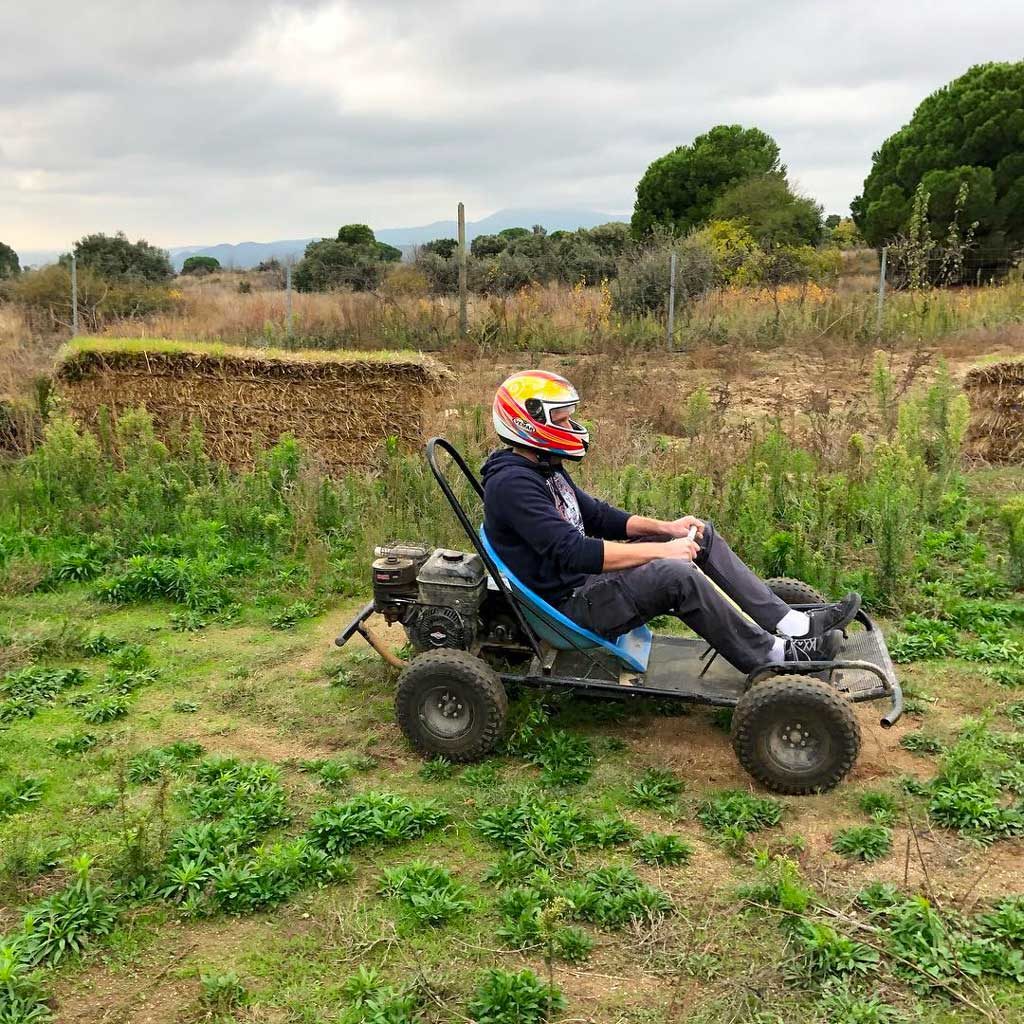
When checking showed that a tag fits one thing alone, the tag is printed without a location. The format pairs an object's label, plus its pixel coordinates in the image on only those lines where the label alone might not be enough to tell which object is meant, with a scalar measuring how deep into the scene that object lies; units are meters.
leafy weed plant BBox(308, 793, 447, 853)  4.14
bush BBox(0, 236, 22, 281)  29.89
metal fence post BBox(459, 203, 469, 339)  17.23
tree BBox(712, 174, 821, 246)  25.75
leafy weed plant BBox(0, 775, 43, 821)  4.43
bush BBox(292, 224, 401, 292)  27.30
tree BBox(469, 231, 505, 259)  34.66
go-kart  4.38
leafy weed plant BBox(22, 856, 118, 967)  3.49
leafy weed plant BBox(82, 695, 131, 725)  5.31
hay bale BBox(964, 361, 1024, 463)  10.09
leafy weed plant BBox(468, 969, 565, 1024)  3.14
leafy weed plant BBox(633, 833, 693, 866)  3.98
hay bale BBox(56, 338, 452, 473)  10.01
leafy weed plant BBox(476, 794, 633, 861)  4.05
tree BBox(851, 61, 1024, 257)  26.06
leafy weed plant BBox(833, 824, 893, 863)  3.96
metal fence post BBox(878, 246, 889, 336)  16.50
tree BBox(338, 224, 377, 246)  36.66
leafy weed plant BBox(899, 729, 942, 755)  4.84
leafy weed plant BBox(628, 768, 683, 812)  4.41
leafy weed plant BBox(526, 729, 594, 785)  4.62
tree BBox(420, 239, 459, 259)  33.36
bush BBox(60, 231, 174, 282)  29.78
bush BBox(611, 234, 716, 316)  18.91
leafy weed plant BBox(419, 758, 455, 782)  4.71
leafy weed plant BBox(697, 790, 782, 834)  4.22
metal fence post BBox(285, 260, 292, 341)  17.04
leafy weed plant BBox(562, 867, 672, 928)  3.62
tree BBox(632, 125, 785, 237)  31.33
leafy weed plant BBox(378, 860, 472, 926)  3.65
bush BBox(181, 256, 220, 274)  48.88
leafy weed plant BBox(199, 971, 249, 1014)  3.24
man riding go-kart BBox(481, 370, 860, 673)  4.61
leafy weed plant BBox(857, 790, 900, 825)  4.24
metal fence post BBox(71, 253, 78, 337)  15.38
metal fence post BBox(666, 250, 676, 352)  16.75
